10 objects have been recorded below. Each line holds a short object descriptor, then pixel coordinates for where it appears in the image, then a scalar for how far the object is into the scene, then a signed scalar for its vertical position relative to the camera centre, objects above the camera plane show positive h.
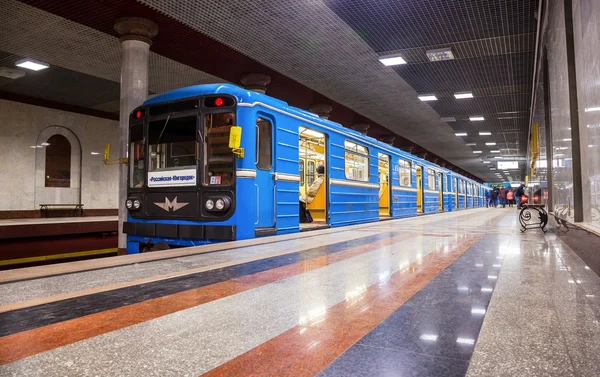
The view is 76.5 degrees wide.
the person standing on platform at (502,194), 28.81 +0.53
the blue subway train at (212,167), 4.86 +0.49
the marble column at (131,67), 8.00 +2.90
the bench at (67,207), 13.30 -0.18
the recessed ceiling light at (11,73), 10.98 +3.83
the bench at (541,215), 6.57 -0.24
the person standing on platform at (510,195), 26.12 +0.42
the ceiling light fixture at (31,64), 10.31 +3.83
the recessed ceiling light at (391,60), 10.12 +3.85
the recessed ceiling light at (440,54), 9.53 +3.80
